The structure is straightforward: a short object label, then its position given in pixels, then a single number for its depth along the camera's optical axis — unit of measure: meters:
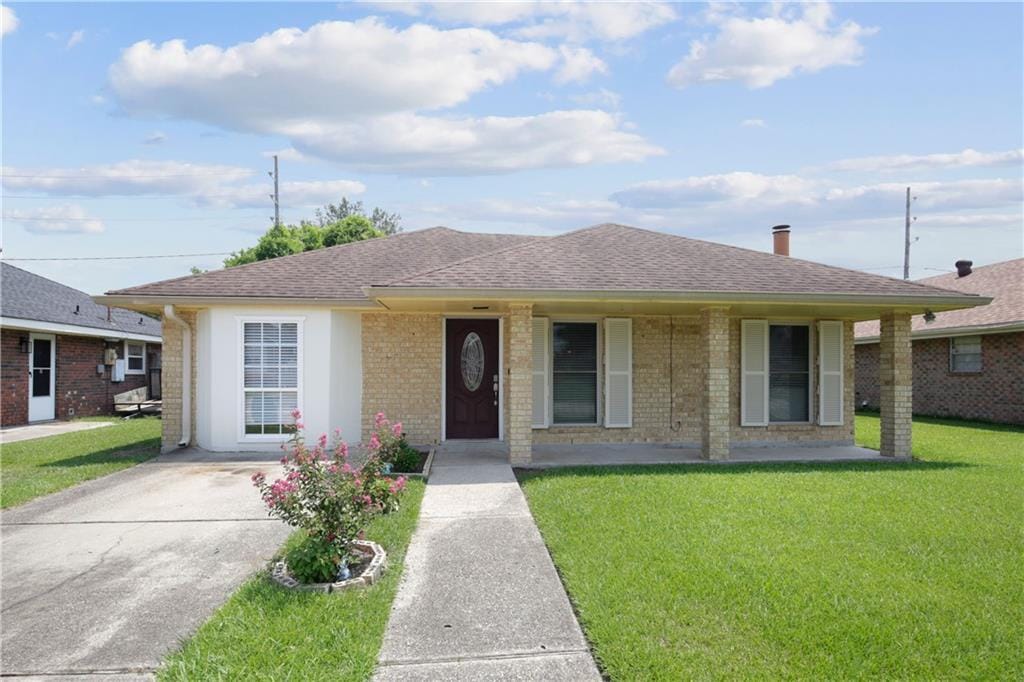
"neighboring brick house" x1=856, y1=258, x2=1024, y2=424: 16.27
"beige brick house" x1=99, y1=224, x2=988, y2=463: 10.45
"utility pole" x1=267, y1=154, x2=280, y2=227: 39.00
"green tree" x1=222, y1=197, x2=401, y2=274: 33.28
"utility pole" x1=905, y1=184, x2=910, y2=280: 41.56
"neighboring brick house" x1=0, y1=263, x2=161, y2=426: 15.88
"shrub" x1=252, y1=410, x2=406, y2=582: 4.90
